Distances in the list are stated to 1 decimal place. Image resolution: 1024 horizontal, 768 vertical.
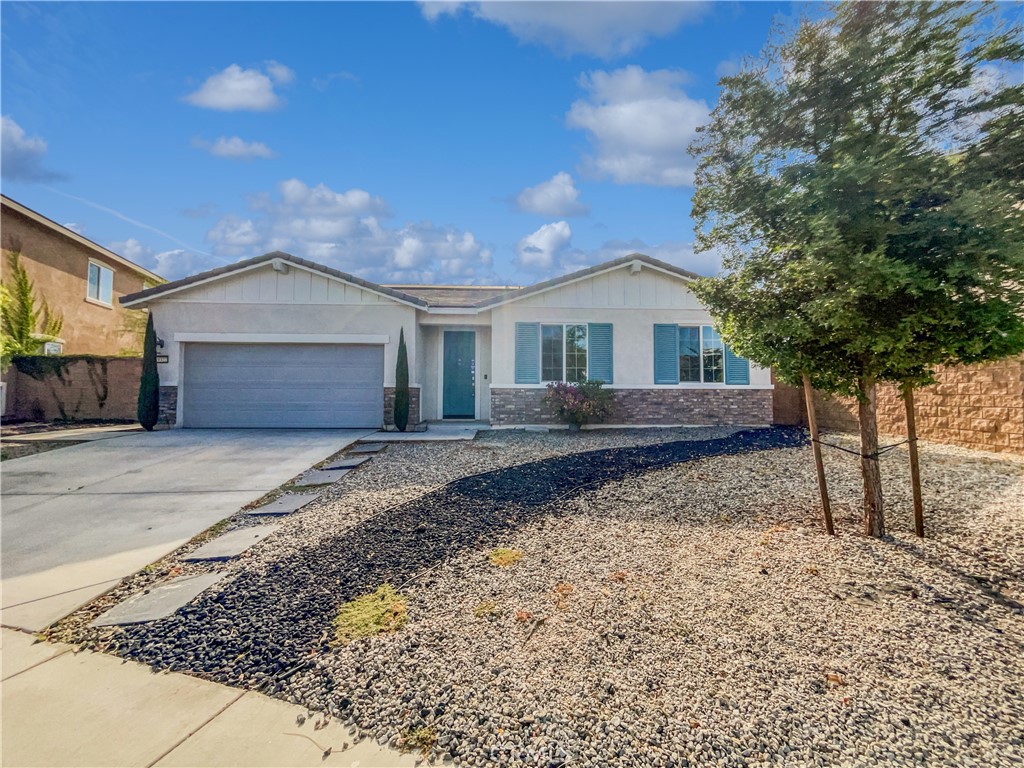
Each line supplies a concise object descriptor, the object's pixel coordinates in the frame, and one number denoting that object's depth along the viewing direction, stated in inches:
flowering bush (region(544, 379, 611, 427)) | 417.1
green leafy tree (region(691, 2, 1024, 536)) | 107.7
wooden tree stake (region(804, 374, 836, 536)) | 143.6
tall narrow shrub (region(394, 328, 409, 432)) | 423.2
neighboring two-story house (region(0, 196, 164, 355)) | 538.9
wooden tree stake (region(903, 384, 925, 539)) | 139.1
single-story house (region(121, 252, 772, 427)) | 440.8
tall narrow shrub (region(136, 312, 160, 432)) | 420.5
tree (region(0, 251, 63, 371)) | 496.7
